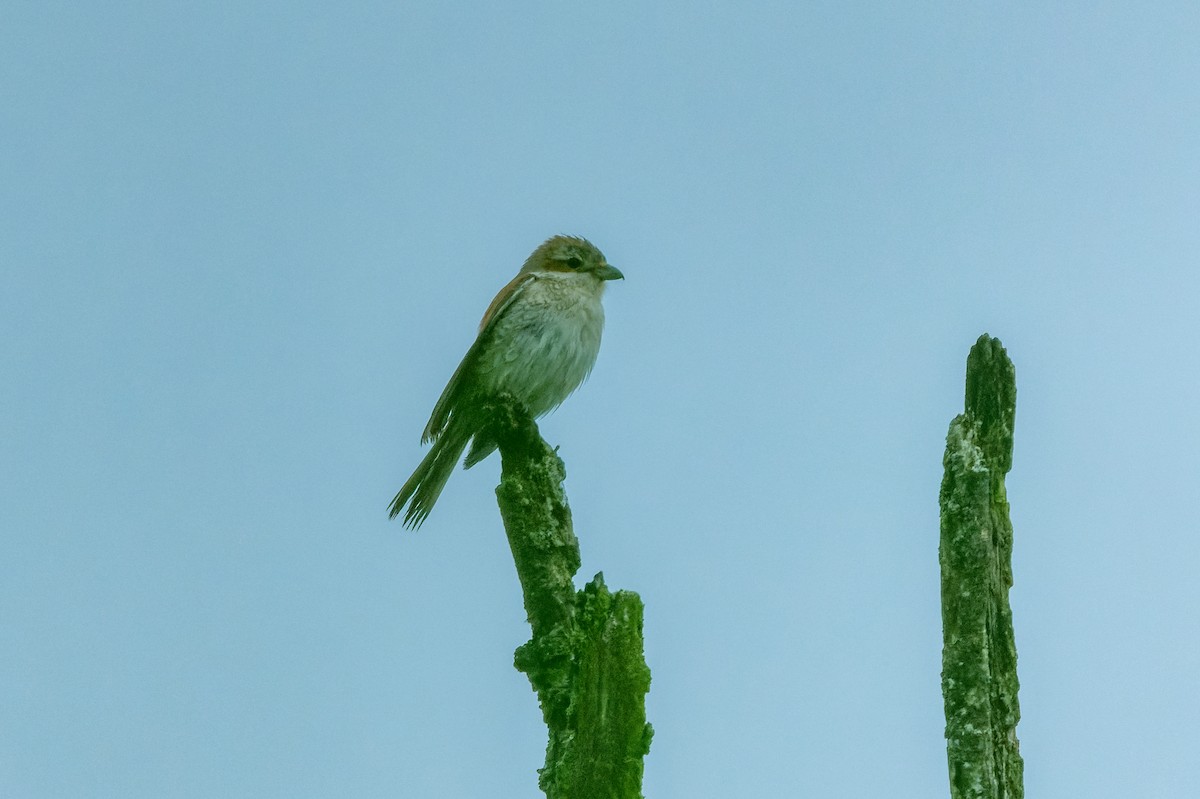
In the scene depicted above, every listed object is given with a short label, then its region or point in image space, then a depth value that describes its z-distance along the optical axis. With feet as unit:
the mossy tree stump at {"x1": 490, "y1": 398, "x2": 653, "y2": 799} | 28.53
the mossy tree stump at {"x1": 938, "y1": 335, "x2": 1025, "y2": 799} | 24.93
